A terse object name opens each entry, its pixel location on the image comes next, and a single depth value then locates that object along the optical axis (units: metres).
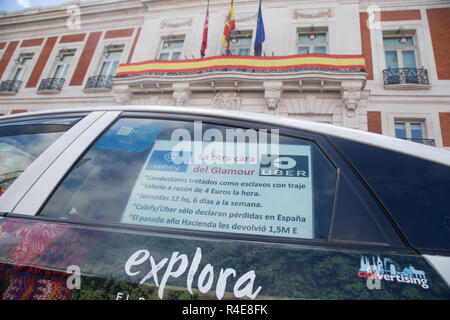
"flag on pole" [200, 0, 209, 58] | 9.84
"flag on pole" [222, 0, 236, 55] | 9.55
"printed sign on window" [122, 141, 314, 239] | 0.84
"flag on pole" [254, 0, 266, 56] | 9.27
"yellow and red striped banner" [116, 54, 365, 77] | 7.91
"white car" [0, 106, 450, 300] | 0.67
